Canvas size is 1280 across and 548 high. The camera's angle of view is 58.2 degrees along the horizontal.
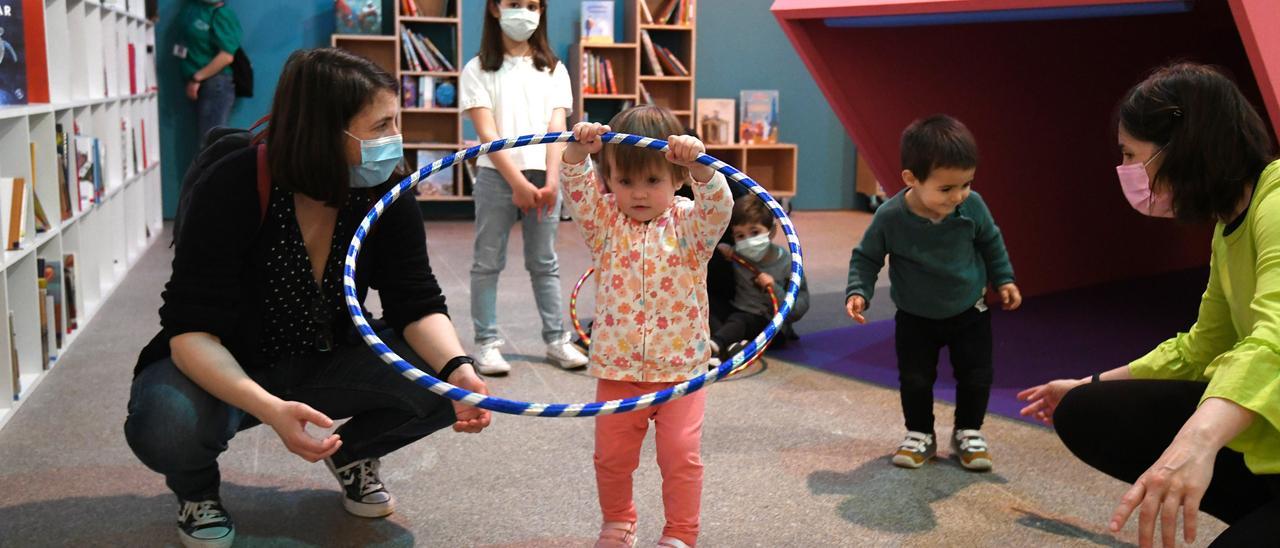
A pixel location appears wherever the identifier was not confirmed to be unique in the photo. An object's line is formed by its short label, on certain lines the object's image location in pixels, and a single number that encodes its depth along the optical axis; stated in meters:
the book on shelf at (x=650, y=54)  8.09
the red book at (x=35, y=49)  3.54
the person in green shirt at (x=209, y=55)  7.09
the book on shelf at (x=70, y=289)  4.06
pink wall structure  4.01
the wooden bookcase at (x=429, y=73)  7.70
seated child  3.95
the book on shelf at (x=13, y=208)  3.14
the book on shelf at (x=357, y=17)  7.62
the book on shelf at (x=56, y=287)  3.72
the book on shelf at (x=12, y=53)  3.36
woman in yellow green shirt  1.49
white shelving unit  3.39
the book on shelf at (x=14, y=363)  3.17
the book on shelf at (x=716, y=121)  8.46
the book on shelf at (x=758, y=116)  8.59
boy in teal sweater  2.77
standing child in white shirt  3.61
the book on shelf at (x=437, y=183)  7.94
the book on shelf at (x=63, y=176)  3.91
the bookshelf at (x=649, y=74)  8.05
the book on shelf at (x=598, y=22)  8.03
